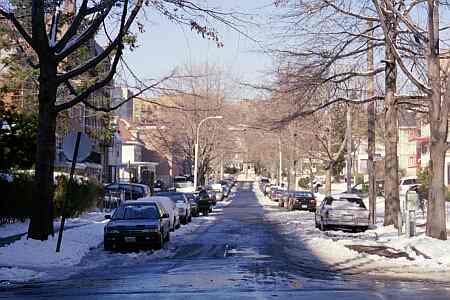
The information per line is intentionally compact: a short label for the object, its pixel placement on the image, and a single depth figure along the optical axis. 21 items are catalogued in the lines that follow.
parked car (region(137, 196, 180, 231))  27.23
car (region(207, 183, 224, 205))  72.25
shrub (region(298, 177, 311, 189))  95.17
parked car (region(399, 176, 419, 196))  67.19
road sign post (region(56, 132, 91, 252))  20.36
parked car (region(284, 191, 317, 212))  53.44
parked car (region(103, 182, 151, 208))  47.72
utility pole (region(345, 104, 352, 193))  41.09
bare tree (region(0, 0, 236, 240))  20.30
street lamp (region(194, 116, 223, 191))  65.19
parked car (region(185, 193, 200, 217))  44.37
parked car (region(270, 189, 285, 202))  65.43
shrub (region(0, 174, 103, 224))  28.53
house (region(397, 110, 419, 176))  89.43
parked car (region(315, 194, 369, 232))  30.45
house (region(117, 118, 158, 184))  94.72
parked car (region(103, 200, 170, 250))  22.19
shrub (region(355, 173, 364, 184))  89.19
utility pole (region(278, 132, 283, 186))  69.91
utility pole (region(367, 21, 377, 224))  32.75
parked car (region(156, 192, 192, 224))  36.69
